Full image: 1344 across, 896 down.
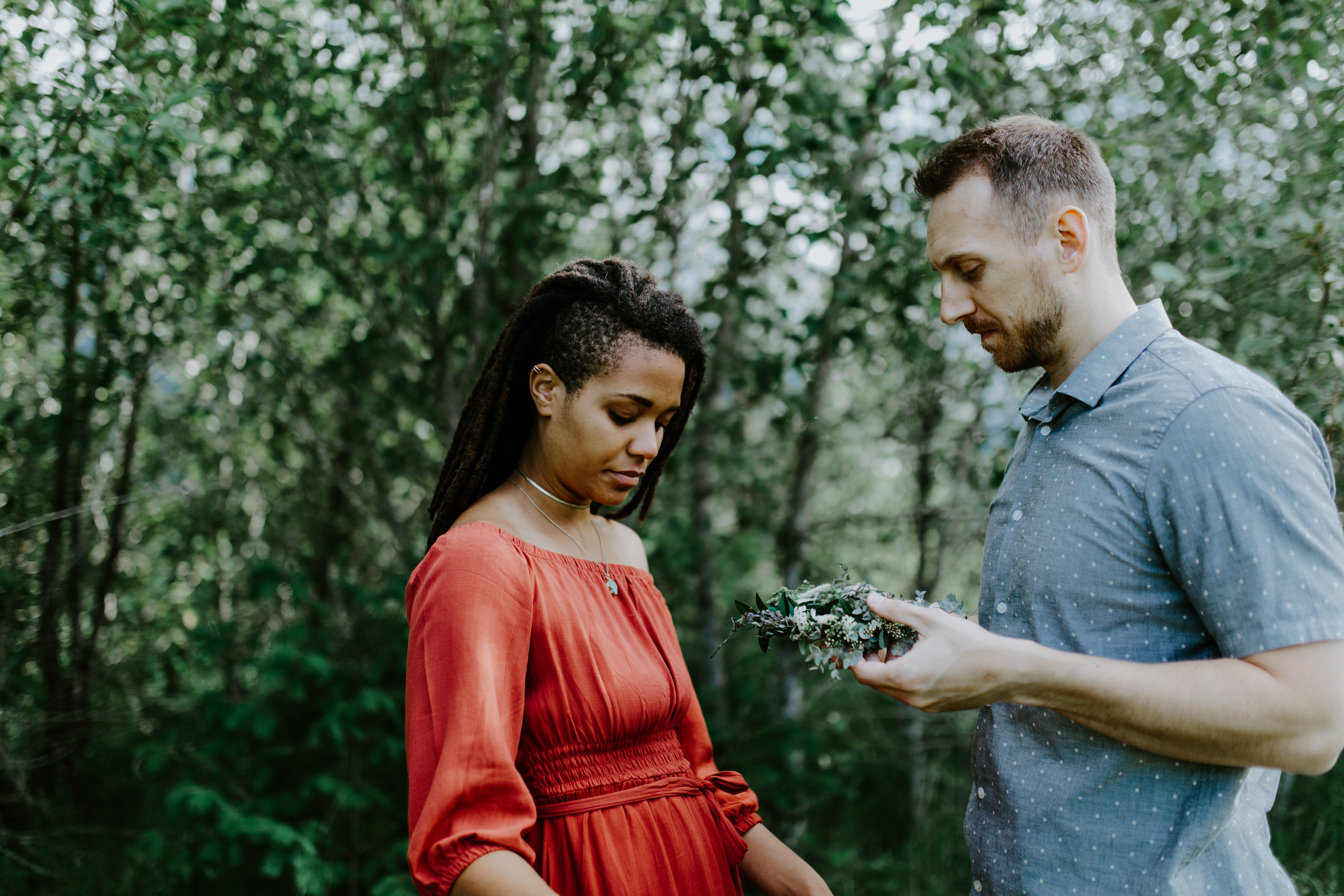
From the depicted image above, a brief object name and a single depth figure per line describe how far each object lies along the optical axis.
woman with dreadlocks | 1.47
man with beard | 1.26
